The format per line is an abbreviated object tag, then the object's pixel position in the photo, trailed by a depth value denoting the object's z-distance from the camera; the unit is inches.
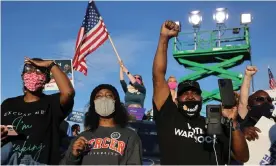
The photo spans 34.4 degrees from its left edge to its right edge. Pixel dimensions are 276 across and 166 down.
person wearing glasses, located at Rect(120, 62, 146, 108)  314.5
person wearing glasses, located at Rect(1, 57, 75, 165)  153.8
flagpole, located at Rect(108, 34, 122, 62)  383.4
